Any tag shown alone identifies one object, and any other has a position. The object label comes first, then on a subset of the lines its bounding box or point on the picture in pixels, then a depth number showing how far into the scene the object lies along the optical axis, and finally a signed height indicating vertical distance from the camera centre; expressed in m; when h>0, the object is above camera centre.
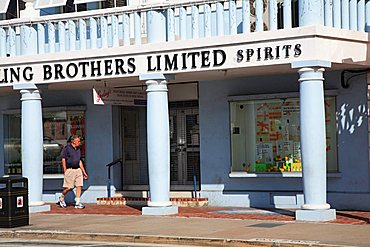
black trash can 17.23 -0.91
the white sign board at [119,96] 20.25 +1.53
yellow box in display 19.94 -0.33
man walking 20.92 -0.23
